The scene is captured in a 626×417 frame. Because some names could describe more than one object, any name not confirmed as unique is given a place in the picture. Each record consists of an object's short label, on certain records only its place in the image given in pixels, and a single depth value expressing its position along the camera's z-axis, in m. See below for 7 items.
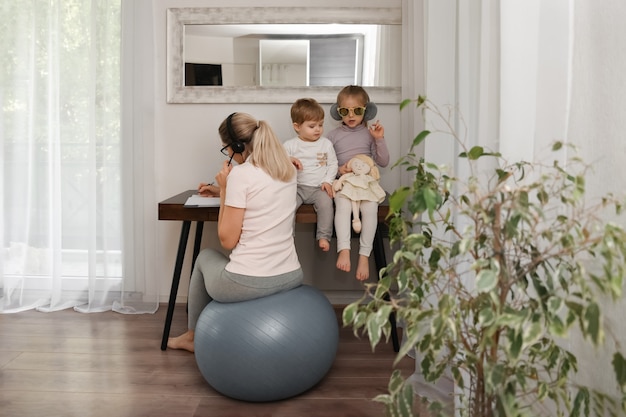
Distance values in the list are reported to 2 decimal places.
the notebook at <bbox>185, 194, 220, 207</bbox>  2.77
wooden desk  2.77
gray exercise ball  2.16
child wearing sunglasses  3.00
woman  2.33
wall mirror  3.29
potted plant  1.12
